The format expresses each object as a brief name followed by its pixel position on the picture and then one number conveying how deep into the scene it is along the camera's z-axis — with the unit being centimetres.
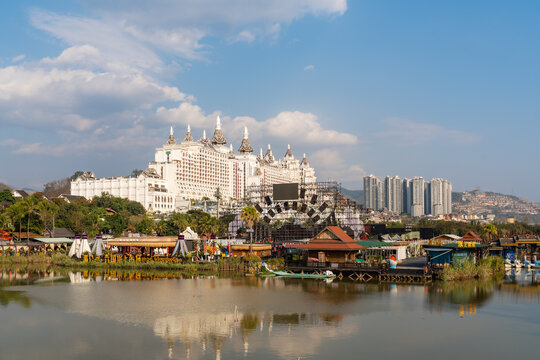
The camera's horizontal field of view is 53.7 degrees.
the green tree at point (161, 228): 10056
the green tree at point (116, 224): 10188
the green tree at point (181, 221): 9540
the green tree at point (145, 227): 10325
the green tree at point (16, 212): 7817
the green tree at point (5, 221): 8206
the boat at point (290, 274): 5097
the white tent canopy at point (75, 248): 6606
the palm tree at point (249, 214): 7836
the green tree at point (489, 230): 9250
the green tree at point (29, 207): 7919
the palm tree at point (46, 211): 8244
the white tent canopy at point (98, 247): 6512
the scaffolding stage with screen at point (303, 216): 9050
